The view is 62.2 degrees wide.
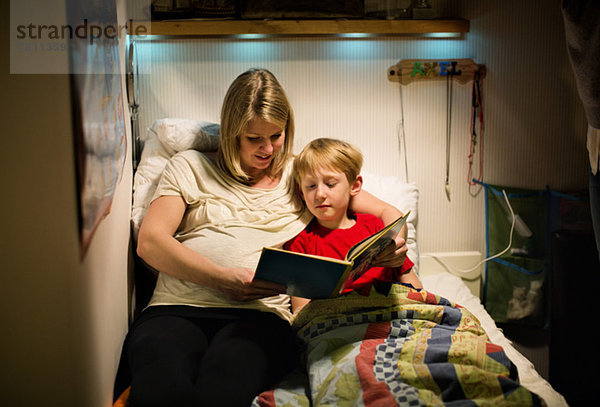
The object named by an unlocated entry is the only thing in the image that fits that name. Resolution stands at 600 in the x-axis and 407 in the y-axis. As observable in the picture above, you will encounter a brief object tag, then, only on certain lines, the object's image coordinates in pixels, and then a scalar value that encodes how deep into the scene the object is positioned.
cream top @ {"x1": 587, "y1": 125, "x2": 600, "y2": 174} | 1.58
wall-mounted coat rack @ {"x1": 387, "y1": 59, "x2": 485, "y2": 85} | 2.19
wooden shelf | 2.00
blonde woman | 1.24
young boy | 1.60
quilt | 1.13
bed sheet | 1.35
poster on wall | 1.02
